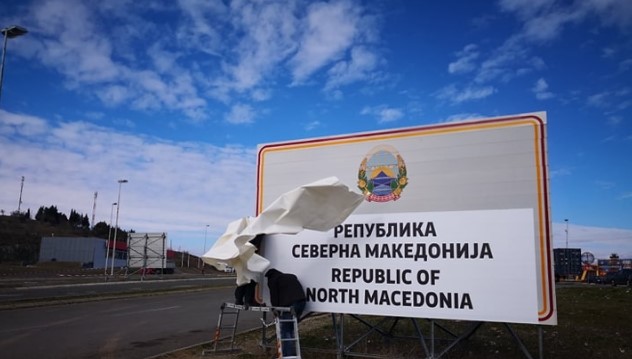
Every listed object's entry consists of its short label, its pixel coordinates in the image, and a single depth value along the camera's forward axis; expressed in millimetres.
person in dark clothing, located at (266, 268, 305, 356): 8945
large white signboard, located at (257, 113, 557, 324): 7926
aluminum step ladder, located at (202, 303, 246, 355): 9416
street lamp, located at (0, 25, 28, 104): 20500
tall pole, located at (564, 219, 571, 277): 61062
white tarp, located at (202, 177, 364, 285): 8984
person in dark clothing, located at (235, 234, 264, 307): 9742
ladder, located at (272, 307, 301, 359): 8062
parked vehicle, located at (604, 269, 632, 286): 45928
